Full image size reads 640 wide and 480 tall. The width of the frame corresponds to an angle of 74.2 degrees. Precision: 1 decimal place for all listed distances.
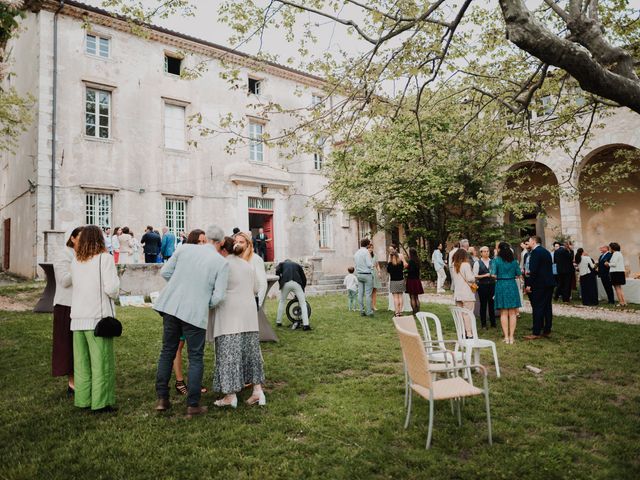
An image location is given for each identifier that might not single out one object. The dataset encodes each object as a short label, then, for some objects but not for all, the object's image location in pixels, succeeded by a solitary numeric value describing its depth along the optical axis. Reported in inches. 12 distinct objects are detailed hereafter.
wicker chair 142.4
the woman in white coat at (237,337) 179.6
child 503.8
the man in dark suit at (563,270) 495.2
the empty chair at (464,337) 202.8
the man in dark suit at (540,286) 317.4
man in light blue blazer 172.9
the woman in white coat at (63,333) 198.5
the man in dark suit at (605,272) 513.3
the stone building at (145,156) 625.0
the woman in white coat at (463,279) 315.3
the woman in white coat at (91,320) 175.9
